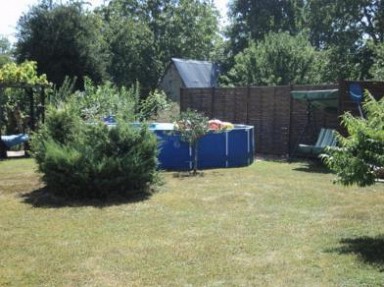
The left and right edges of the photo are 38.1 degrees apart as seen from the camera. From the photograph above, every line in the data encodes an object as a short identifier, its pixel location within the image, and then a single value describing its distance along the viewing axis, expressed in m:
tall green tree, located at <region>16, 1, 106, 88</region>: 25.59
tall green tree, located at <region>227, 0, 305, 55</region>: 49.25
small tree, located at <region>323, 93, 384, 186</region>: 5.73
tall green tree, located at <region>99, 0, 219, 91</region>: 39.81
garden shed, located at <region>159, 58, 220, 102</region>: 37.00
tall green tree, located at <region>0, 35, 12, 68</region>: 53.97
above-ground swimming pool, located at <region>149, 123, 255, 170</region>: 12.67
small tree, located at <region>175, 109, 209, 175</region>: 12.00
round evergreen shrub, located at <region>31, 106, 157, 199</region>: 8.88
